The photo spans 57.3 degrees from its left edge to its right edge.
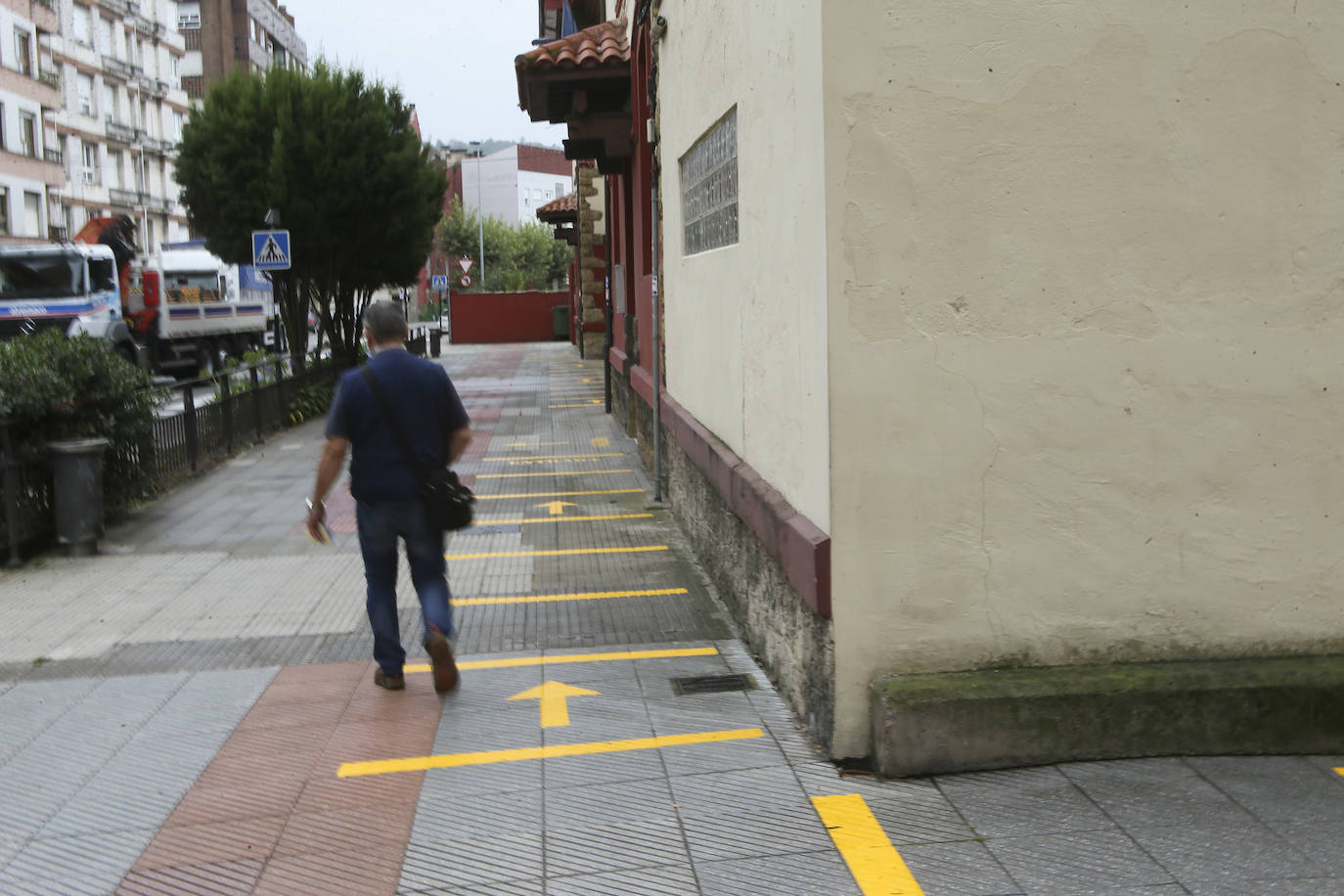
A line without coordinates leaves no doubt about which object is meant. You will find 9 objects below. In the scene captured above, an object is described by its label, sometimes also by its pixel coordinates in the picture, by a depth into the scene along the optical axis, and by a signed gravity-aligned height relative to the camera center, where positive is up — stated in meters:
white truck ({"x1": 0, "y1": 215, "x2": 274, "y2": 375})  23.95 +0.72
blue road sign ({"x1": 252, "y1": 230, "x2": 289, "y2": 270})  16.88 +1.05
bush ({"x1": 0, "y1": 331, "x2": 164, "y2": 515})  8.68 -0.52
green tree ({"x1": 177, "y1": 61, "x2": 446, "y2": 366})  19.08 +2.38
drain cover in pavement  5.51 -1.65
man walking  5.25 -0.57
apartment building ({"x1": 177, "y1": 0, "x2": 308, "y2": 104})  68.12 +16.19
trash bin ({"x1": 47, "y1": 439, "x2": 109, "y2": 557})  8.83 -1.19
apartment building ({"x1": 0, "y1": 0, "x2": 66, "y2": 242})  41.56 +7.40
